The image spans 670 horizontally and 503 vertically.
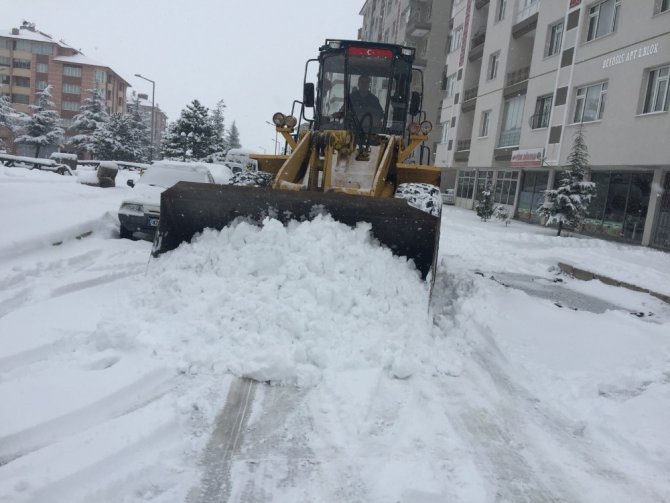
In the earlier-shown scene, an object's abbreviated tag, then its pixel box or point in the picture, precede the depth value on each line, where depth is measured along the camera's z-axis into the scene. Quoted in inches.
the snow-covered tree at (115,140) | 1835.6
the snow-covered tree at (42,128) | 1804.9
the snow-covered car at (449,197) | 1371.4
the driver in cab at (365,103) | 308.8
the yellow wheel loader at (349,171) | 210.1
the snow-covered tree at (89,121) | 1936.5
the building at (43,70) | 2891.2
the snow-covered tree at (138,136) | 1986.3
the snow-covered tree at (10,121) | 1785.2
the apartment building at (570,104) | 632.4
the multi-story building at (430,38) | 1727.4
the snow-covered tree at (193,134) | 1434.5
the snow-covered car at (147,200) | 354.0
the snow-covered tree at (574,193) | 677.3
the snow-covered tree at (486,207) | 860.6
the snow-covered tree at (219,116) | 2102.9
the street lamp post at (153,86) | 1583.4
